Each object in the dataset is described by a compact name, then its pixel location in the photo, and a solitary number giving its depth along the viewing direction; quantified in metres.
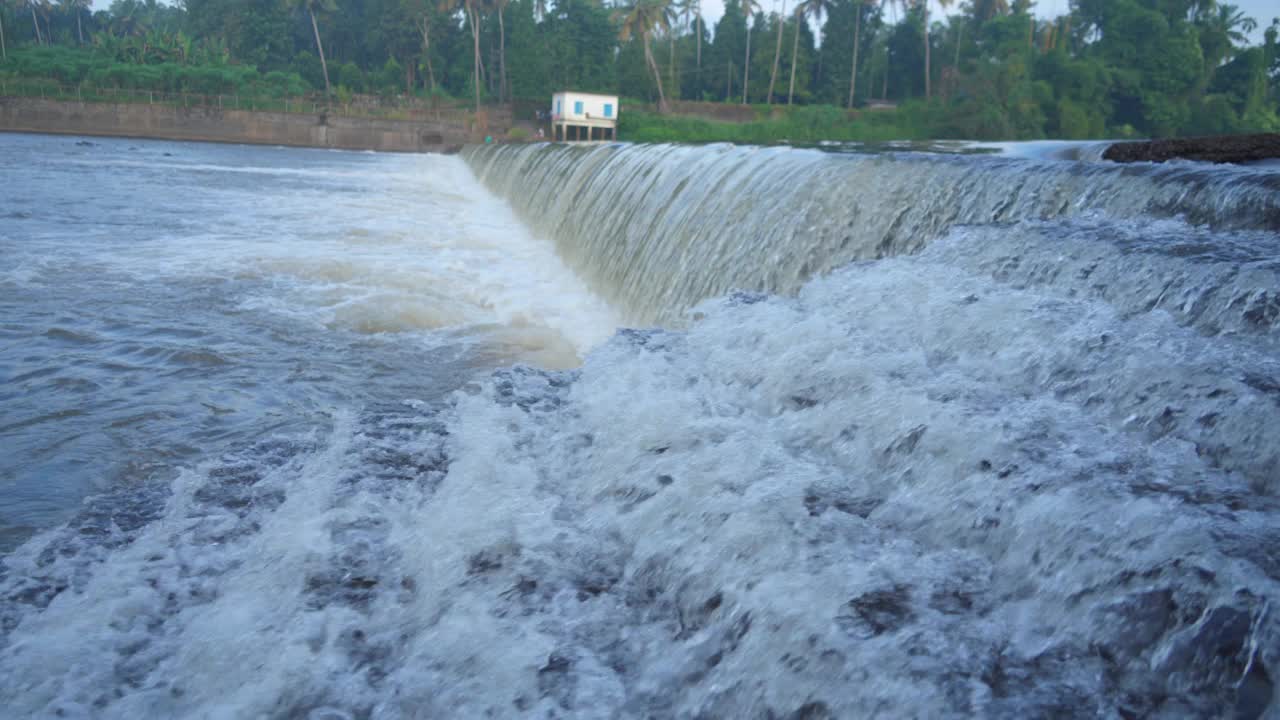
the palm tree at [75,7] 69.12
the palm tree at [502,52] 51.00
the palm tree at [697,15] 55.39
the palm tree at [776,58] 49.49
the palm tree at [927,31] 46.34
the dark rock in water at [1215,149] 6.04
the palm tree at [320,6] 52.34
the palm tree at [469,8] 49.65
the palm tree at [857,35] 49.30
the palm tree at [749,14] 53.48
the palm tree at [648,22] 49.09
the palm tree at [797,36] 51.14
